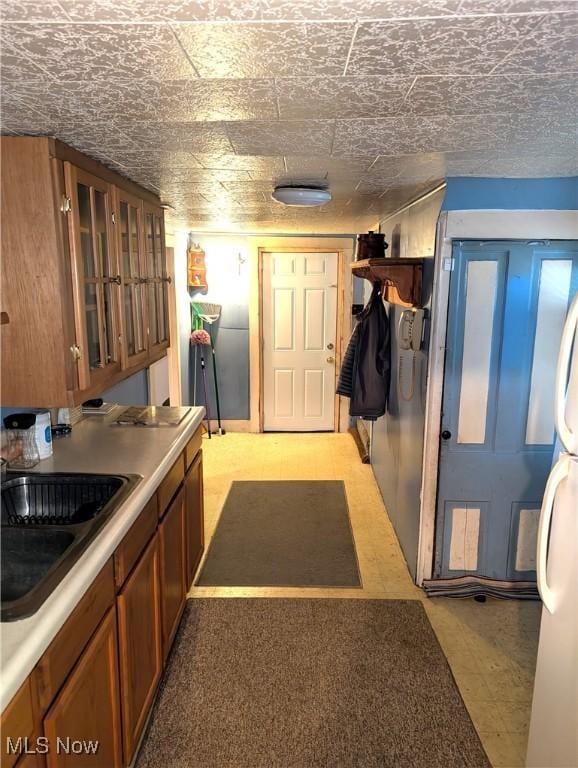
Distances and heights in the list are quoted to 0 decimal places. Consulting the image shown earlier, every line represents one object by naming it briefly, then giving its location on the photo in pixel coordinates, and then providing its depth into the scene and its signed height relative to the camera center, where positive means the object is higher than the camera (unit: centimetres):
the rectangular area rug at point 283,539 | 299 -164
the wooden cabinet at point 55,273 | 163 +1
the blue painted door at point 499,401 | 255 -60
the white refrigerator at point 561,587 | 142 -84
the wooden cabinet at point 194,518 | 261 -123
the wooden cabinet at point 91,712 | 122 -108
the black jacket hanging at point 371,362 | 368 -57
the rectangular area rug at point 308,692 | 188 -164
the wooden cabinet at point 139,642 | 167 -122
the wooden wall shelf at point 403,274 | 285 +2
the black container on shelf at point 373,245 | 361 +22
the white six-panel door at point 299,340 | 536 -63
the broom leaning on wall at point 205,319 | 529 -41
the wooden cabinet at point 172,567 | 215 -123
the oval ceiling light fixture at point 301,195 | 245 +37
